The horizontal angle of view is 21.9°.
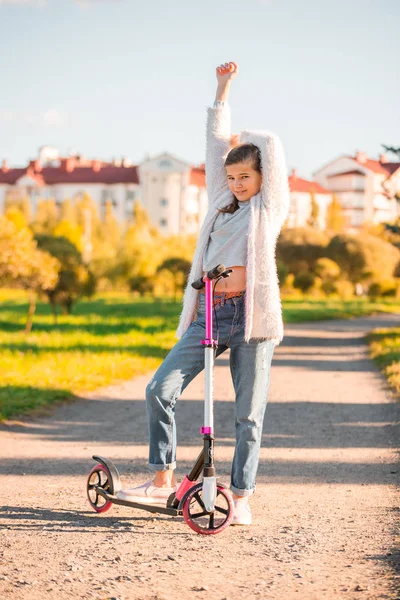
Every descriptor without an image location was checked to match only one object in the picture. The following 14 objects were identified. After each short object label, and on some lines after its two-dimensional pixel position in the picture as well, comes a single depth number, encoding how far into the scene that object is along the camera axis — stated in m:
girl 5.63
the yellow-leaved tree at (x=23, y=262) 30.08
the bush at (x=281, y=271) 46.93
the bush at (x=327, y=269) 56.25
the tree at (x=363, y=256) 52.50
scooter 5.45
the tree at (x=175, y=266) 46.18
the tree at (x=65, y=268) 35.59
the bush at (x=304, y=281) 58.62
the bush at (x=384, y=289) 59.75
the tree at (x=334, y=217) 110.38
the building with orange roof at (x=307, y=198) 119.56
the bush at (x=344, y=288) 55.59
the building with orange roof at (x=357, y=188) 130.50
